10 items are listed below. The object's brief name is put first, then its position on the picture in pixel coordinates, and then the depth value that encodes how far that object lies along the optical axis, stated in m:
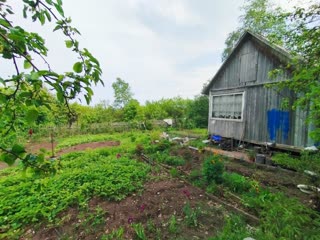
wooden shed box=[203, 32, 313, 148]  6.83
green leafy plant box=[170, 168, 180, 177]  5.38
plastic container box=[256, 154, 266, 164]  6.27
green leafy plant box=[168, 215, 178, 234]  3.02
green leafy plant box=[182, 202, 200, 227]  3.19
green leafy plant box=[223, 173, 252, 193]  4.40
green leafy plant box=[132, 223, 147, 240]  2.89
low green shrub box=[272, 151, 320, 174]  3.34
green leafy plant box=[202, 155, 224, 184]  4.65
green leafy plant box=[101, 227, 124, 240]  2.96
